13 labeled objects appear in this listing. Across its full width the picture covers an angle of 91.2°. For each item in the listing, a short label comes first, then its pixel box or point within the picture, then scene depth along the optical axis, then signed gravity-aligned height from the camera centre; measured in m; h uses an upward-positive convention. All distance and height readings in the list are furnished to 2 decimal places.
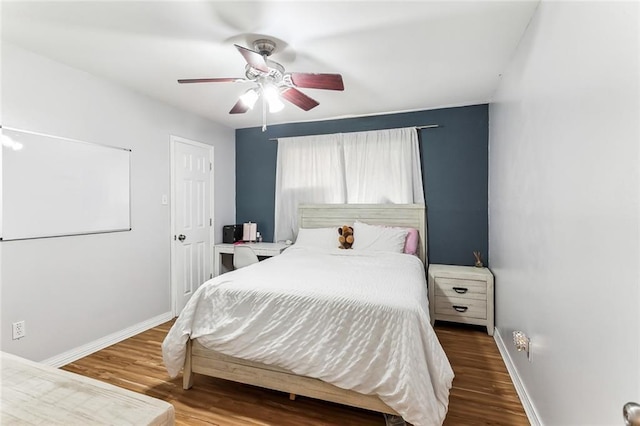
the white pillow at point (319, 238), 3.63 -0.32
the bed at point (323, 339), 1.67 -0.77
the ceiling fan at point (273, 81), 2.05 +0.92
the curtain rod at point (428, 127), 3.65 +0.98
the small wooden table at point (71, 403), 0.45 -0.29
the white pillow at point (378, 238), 3.34 -0.30
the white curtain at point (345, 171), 3.71 +0.50
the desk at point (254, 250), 3.83 -0.49
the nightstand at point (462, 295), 3.07 -0.86
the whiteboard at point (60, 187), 2.18 +0.21
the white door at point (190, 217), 3.58 -0.06
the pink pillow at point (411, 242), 3.43 -0.36
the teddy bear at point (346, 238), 3.51 -0.31
